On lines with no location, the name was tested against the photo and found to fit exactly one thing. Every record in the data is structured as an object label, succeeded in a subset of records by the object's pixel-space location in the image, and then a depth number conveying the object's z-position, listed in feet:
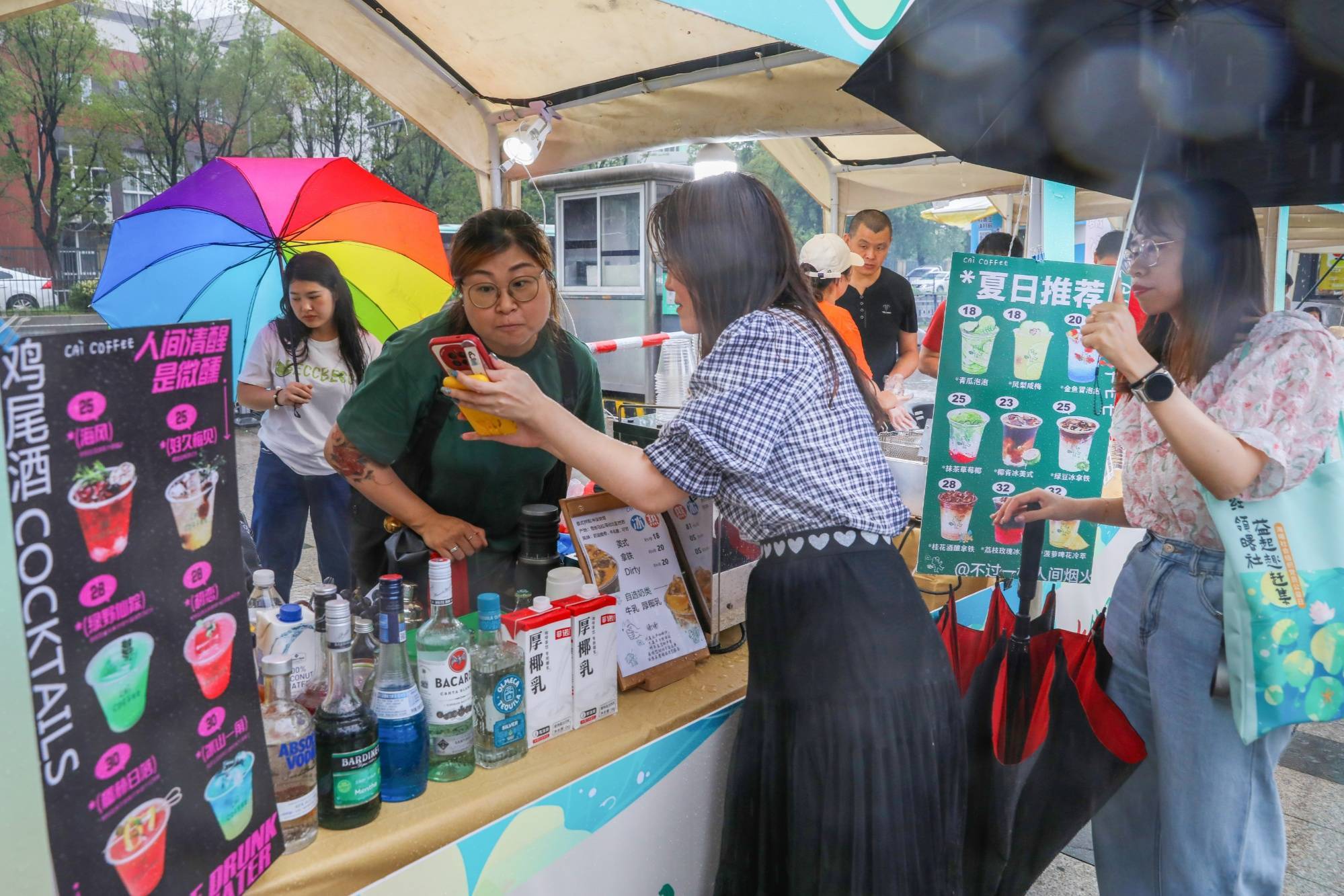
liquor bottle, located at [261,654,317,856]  3.64
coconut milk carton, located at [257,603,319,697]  4.14
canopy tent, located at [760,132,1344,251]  20.20
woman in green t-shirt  6.10
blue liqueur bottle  3.97
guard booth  35.37
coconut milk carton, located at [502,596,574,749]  4.62
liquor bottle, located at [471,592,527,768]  4.46
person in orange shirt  12.57
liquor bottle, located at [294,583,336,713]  4.15
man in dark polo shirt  15.66
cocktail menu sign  2.42
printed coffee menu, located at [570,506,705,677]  5.46
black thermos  5.73
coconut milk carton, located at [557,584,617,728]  4.93
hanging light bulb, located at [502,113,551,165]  11.27
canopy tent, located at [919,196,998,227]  47.19
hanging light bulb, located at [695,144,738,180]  15.51
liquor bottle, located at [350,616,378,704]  4.16
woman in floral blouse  4.84
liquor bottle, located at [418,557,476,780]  4.13
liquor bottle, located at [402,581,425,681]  4.70
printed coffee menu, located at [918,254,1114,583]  7.24
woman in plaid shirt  4.50
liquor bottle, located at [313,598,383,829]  3.84
